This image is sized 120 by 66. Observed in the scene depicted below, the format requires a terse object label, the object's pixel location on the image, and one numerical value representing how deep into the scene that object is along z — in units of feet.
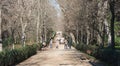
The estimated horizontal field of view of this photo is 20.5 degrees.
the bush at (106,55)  65.36
